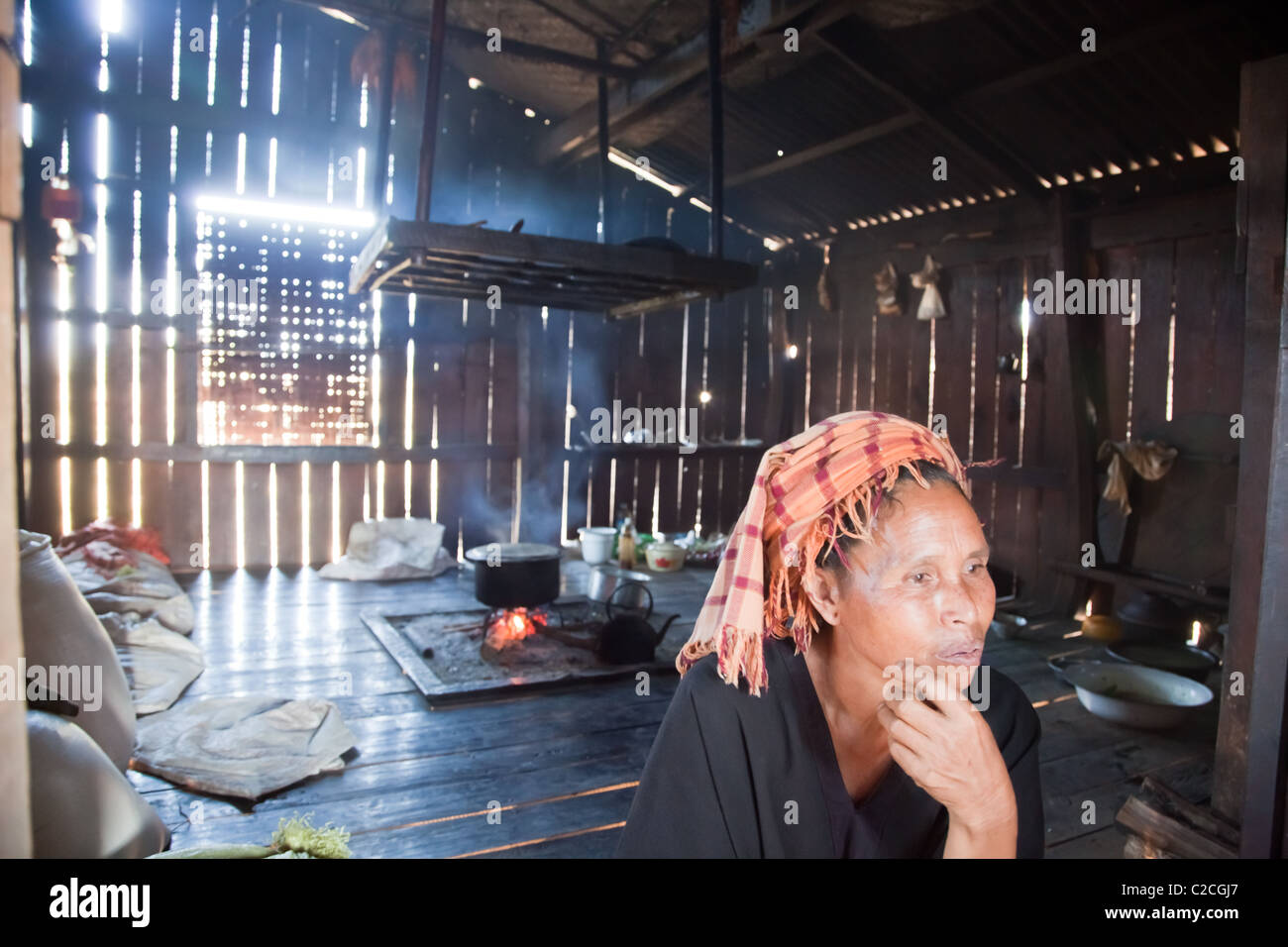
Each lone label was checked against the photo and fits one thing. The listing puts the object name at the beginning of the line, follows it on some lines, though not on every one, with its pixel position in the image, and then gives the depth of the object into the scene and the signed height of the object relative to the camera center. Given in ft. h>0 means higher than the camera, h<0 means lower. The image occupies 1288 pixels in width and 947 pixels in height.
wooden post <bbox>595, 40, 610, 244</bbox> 19.42 +7.69
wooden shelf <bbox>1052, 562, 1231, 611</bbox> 17.90 -3.22
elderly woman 5.45 -1.74
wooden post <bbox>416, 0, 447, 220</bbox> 13.84 +5.84
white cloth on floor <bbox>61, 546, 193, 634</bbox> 17.26 -3.65
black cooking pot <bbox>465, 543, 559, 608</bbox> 17.70 -3.06
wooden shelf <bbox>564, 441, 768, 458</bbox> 30.17 -0.21
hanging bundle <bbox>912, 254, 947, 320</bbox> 25.16 +4.99
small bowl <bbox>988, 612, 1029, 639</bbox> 19.84 -4.43
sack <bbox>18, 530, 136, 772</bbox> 9.56 -2.68
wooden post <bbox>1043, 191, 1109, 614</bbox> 20.99 +1.60
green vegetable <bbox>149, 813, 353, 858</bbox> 7.42 -4.04
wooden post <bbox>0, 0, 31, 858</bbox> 3.04 -0.34
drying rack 13.33 +3.26
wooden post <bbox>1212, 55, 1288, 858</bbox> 6.34 -0.56
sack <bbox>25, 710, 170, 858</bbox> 7.40 -3.59
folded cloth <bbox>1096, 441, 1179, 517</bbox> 19.30 -0.20
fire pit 15.55 -4.62
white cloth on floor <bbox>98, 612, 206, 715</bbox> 14.02 -4.30
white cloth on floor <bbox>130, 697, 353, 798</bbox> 11.31 -4.75
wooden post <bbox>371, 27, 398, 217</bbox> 17.89 +7.32
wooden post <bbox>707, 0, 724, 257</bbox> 16.52 +6.35
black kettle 16.80 -4.24
